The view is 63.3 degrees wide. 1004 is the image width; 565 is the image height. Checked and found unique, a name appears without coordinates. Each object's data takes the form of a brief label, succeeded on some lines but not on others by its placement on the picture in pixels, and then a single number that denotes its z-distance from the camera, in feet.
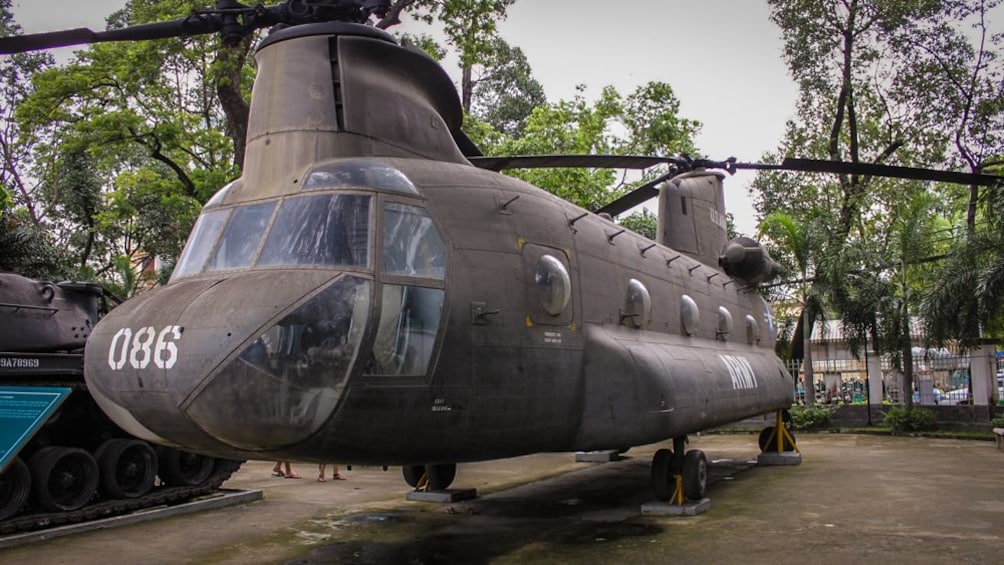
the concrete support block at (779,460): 45.52
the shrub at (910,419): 65.21
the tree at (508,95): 106.52
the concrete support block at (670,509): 29.30
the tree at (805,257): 71.82
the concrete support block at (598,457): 47.70
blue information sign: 29.07
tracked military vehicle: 29.84
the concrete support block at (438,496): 30.83
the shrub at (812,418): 70.18
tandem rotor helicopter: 15.66
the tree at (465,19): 58.39
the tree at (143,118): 55.16
